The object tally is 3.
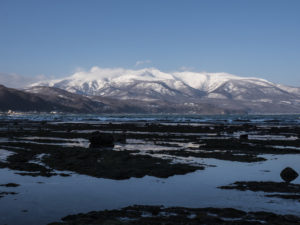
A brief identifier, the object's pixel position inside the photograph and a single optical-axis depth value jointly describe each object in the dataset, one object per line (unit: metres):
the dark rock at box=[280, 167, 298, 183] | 20.92
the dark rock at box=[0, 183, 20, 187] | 18.38
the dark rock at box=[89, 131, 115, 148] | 39.19
